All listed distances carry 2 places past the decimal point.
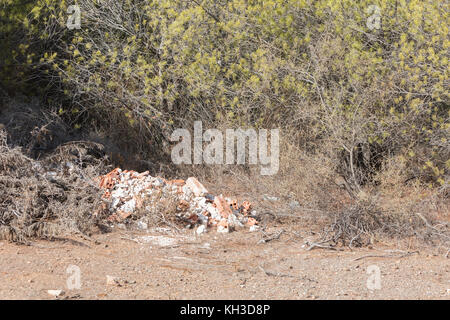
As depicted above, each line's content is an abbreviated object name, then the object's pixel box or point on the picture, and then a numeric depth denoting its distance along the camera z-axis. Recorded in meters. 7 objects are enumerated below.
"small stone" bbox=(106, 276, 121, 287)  10.44
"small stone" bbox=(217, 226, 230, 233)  14.43
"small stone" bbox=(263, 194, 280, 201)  15.97
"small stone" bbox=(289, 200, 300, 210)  15.23
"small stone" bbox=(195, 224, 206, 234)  14.29
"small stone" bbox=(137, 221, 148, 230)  14.28
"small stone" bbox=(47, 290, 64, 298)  9.68
